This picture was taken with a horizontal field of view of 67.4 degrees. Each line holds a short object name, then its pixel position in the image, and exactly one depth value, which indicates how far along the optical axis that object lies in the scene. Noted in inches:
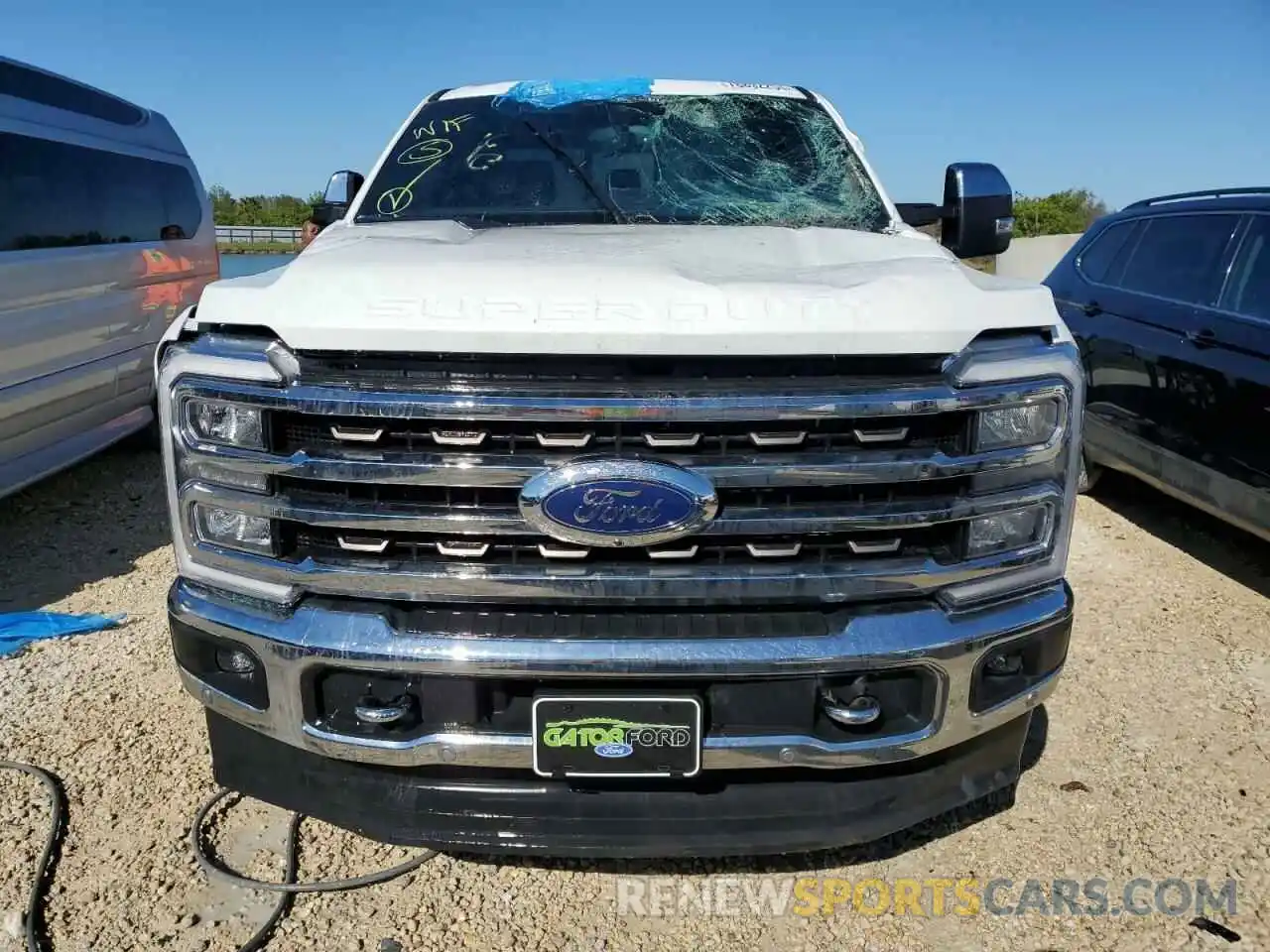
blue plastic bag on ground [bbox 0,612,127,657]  150.7
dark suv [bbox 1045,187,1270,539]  166.7
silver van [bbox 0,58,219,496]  192.1
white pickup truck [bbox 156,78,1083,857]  76.9
